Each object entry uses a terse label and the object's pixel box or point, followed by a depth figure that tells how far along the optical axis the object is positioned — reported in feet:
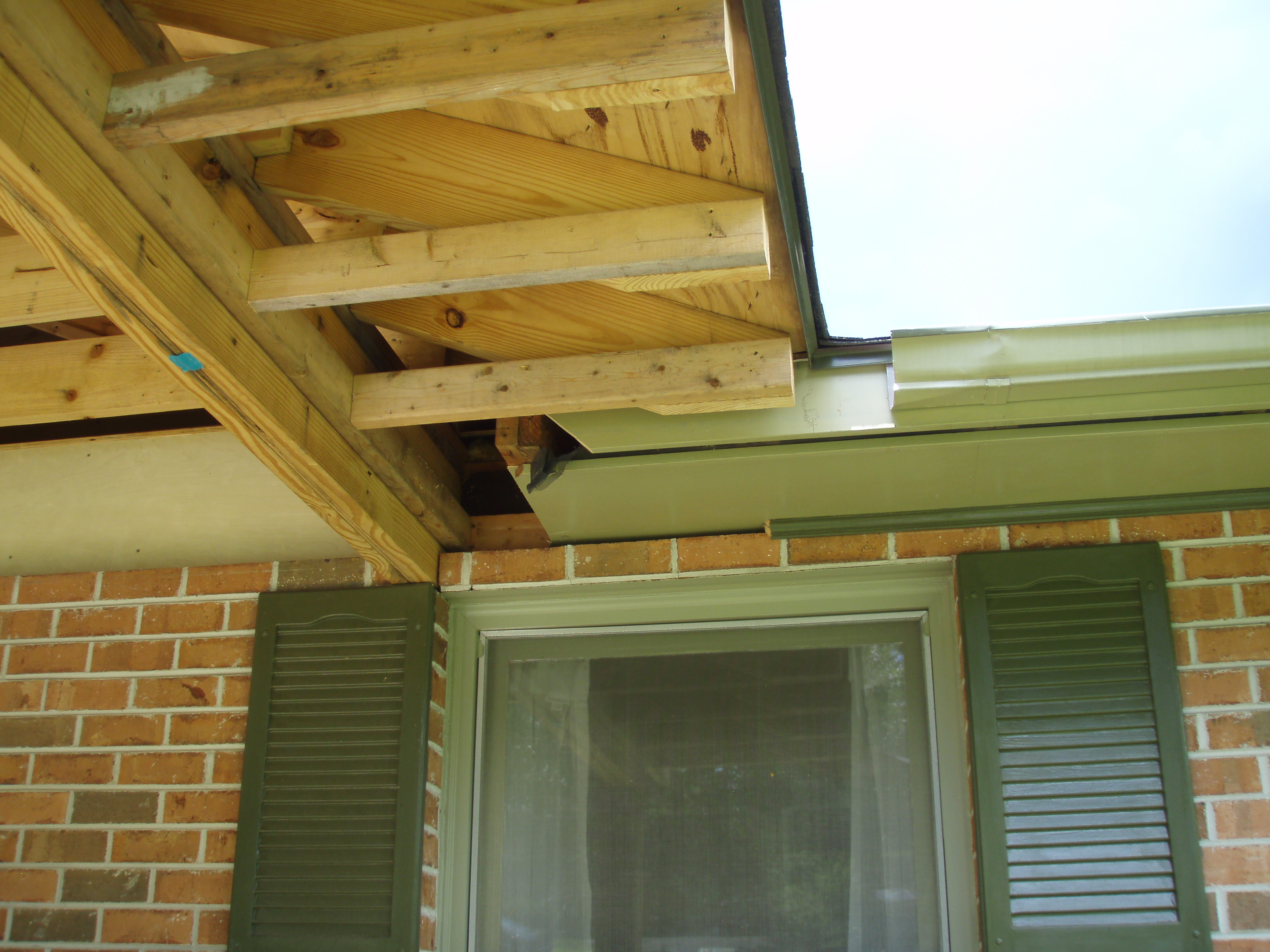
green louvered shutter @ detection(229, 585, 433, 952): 7.95
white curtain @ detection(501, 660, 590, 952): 8.30
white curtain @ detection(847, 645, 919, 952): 7.84
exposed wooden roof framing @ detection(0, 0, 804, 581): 4.65
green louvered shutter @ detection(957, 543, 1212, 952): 7.18
